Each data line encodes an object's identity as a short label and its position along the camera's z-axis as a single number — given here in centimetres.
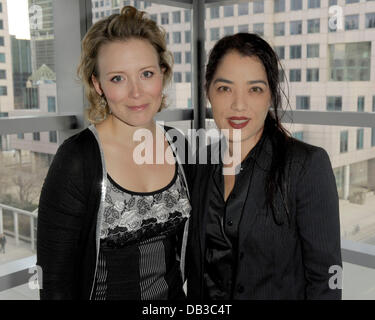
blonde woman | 125
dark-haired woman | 123
